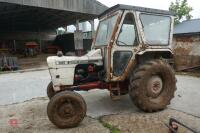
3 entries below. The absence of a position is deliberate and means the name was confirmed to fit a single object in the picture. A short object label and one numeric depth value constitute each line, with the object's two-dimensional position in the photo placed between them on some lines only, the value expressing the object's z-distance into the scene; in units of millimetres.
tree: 23844
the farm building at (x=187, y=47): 11430
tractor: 4715
